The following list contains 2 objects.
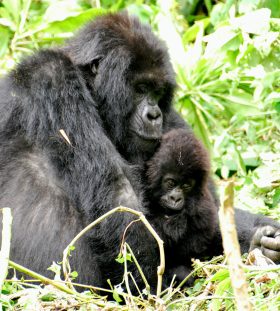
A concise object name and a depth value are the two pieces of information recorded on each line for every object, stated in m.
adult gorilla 8.55
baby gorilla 8.96
